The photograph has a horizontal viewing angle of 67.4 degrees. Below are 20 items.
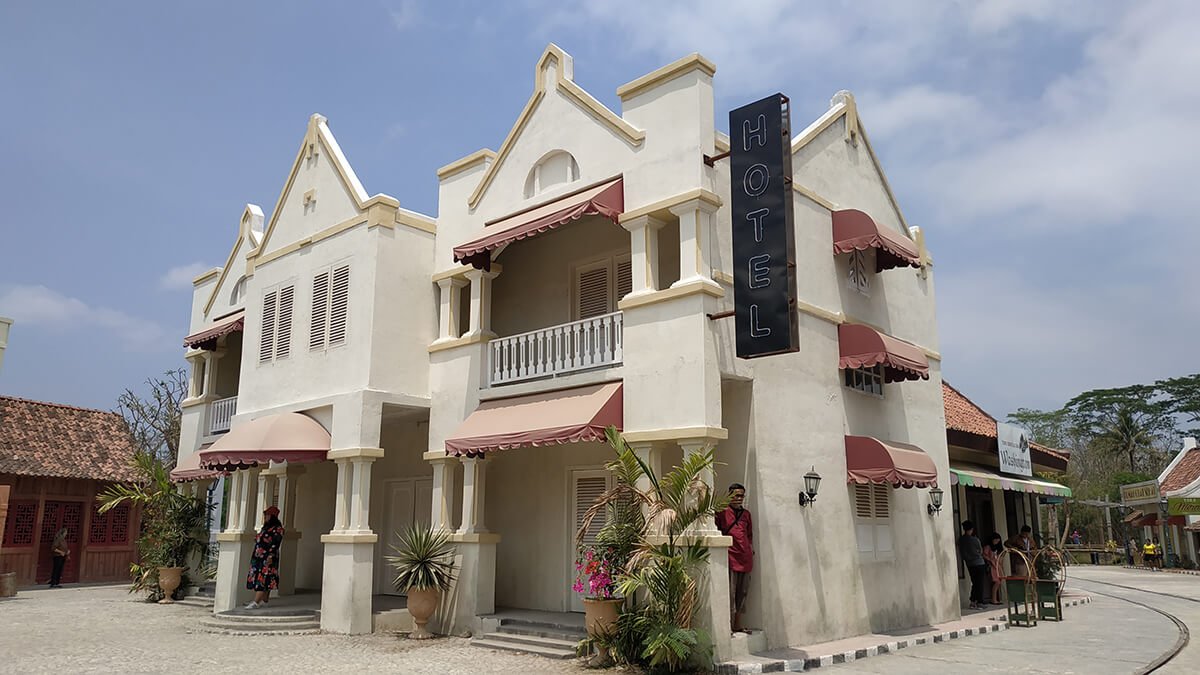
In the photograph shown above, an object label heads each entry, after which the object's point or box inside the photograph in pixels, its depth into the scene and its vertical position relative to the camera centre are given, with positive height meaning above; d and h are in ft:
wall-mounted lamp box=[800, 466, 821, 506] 41.83 +1.91
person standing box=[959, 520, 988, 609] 59.47 -2.04
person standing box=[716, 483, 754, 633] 38.09 -0.74
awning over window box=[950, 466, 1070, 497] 58.18 +3.08
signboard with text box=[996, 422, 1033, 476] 66.28 +5.83
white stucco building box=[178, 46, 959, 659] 40.27 +8.39
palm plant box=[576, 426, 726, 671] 34.40 -0.91
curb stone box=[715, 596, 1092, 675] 34.32 -5.30
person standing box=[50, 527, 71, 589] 78.12 -2.10
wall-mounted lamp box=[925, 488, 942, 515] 52.80 +1.58
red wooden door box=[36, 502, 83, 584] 81.12 -0.20
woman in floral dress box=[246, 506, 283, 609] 51.93 -1.89
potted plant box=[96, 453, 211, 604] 65.31 -0.29
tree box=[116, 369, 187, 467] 100.83 +11.86
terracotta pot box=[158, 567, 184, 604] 64.69 -3.52
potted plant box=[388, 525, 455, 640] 44.47 -2.17
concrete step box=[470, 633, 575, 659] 38.88 -5.15
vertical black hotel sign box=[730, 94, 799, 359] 37.01 +12.54
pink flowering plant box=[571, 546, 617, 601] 36.27 -1.68
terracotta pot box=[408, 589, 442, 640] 44.47 -3.76
